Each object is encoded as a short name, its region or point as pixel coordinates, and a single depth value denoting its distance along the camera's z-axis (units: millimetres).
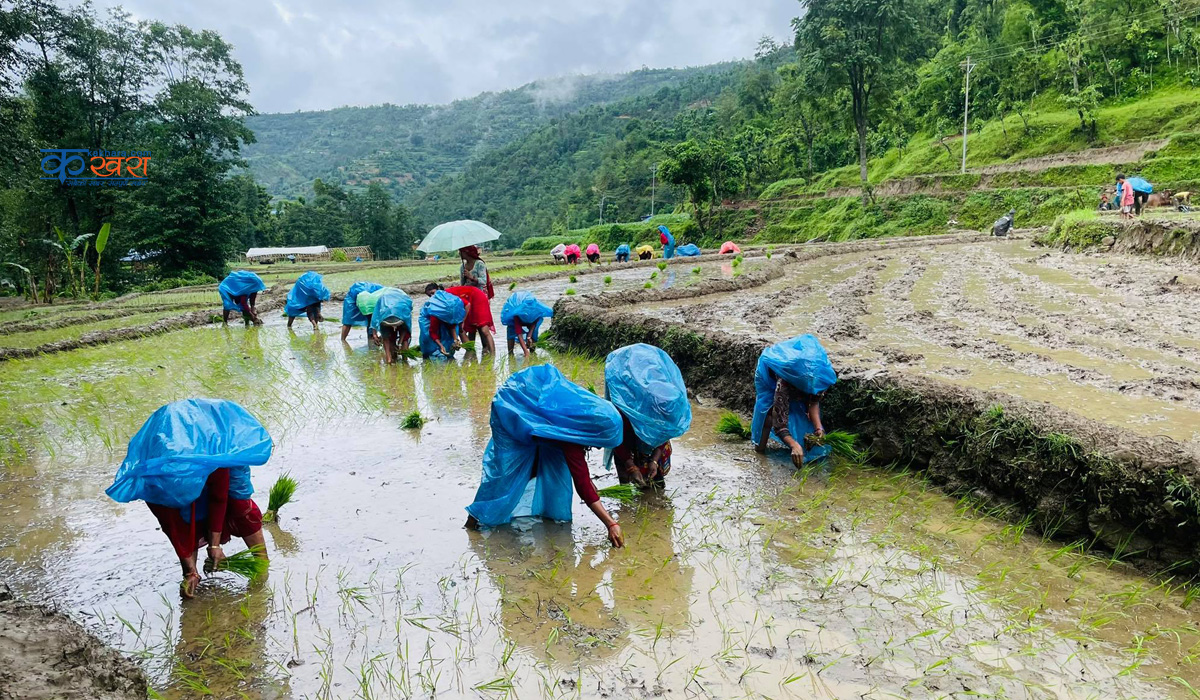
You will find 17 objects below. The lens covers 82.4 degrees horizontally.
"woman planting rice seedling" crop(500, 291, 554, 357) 9836
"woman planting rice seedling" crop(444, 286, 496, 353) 10000
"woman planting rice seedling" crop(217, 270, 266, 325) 13906
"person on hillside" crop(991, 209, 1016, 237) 25016
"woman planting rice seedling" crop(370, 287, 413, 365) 9586
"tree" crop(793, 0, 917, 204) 33625
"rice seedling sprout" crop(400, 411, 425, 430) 6591
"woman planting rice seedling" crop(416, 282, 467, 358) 9570
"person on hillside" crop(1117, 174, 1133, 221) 17922
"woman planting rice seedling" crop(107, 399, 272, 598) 3324
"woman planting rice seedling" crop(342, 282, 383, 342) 11492
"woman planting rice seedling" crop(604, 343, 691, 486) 4379
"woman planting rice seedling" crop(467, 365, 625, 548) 3895
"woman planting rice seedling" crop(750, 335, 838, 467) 5082
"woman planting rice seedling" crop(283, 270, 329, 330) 12898
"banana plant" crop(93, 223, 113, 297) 19194
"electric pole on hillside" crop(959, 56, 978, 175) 37375
